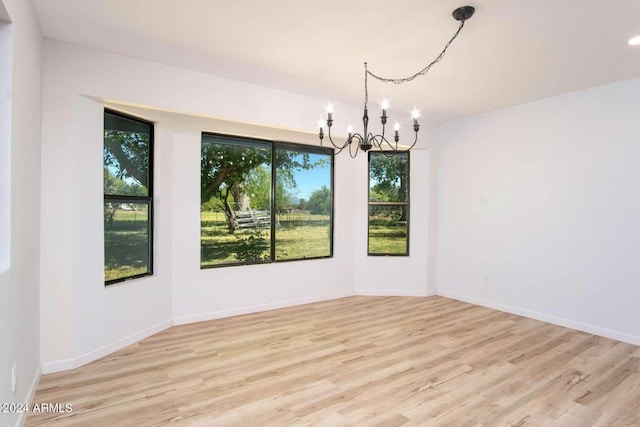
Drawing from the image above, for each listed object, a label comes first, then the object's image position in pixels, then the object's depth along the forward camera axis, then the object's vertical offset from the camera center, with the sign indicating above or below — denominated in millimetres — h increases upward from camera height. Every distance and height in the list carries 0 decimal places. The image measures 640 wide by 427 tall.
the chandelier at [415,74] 2326 +1397
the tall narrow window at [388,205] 5344 +151
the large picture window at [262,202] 4184 +158
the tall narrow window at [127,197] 3232 +146
